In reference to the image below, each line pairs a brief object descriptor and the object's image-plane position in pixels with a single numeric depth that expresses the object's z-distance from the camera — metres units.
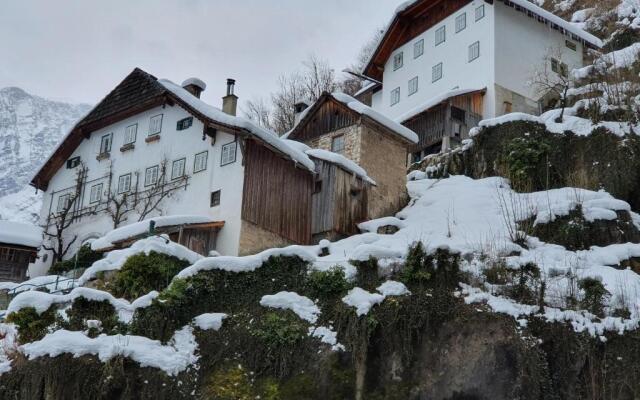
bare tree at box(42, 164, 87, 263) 34.91
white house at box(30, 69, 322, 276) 29.50
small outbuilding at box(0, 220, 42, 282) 35.22
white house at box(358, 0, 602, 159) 41.38
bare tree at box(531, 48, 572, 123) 40.72
